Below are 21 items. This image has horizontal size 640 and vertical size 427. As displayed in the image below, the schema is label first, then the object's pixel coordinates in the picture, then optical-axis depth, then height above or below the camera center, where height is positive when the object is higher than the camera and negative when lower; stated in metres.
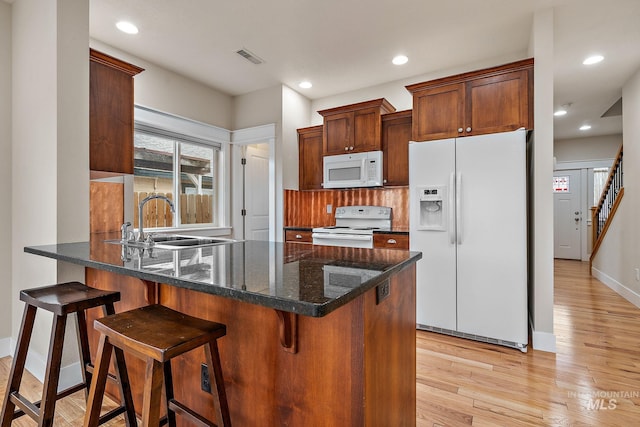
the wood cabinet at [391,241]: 3.33 -0.29
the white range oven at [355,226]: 3.59 -0.17
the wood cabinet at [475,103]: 2.71 +0.99
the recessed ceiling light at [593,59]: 3.44 +1.66
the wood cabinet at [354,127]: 3.78 +1.06
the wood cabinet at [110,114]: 2.26 +0.74
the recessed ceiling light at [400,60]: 3.46 +1.69
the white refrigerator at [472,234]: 2.64 -0.19
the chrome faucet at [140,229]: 2.12 -0.10
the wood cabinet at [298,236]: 4.00 -0.28
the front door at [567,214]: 6.96 -0.04
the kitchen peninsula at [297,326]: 1.01 -0.42
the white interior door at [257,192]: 4.80 +0.33
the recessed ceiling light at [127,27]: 2.87 +1.71
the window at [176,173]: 3.73 +0.53
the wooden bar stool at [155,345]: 1.01 -0.43
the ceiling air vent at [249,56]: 3.38 +1.71
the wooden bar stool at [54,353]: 1.38 -0.63
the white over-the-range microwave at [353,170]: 3.76 +0.53
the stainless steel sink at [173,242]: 1.97 -0.20
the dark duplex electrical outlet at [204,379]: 1.43 -0.74
